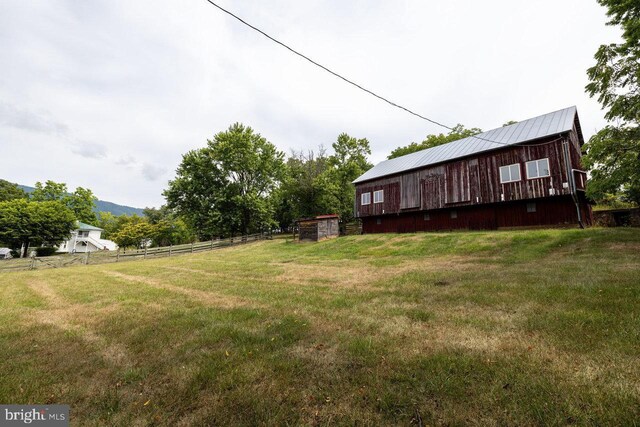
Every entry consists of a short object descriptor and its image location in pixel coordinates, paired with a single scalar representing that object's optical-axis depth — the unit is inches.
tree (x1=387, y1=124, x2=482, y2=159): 1621.6
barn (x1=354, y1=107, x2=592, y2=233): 700.0
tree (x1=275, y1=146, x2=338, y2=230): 1446.9
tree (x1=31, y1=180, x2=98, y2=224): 2031.3
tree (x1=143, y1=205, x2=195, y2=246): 2196.1
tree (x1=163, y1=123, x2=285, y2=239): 1378.0
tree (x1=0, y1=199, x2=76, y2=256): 1519.4
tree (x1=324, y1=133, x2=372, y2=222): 1524.1
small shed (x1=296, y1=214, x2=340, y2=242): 1117.7
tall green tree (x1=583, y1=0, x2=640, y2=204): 371.9
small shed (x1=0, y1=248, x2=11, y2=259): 1796.5
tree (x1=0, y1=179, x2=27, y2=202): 2147.5
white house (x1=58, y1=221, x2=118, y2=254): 2269.9
